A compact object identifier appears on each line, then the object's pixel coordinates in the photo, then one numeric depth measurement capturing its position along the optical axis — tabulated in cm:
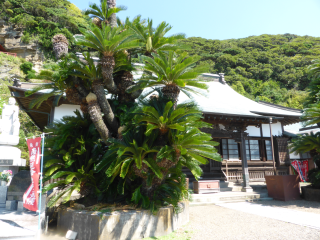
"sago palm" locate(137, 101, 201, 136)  504
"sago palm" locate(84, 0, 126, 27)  581
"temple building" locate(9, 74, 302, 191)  1017
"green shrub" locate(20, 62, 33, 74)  2644
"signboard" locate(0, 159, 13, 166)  757
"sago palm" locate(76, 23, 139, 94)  479
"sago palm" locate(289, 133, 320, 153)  926
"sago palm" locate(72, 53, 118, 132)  546
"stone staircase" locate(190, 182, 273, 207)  883
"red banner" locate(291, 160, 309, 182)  1602
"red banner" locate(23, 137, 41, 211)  491
